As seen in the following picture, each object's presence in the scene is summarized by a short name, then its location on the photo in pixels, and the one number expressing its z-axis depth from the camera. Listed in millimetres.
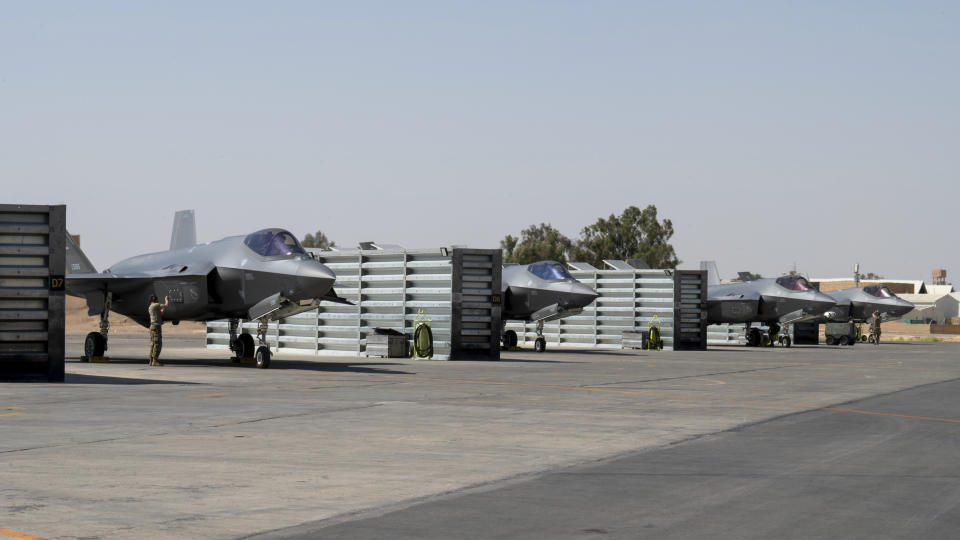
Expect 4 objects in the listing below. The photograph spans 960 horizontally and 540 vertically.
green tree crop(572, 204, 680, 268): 122312
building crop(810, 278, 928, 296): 146050
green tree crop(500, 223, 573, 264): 119750
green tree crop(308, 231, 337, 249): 160012
